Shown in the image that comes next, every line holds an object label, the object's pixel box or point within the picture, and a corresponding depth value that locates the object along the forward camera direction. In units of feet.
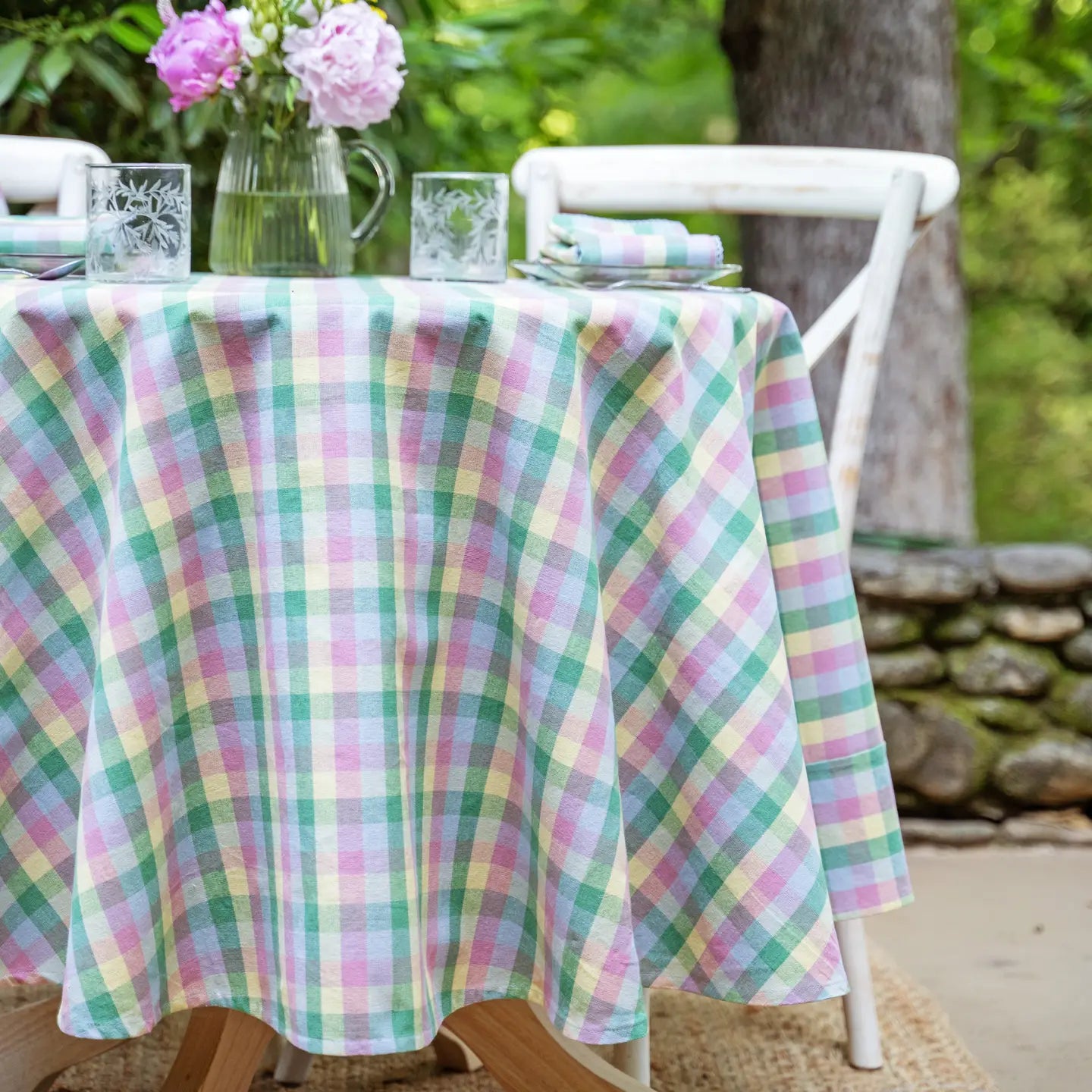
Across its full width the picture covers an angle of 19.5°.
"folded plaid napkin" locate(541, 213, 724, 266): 8.38
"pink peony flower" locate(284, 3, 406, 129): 8.42
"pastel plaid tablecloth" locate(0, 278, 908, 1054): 7.42
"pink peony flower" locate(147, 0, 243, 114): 8.43
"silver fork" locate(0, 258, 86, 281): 8.13
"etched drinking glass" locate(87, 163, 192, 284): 8.09
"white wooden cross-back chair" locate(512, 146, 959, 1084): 9.29
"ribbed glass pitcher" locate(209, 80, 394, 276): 8.67
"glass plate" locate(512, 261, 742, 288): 8.41
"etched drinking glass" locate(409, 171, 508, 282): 8.68
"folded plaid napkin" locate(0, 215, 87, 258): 8.30
